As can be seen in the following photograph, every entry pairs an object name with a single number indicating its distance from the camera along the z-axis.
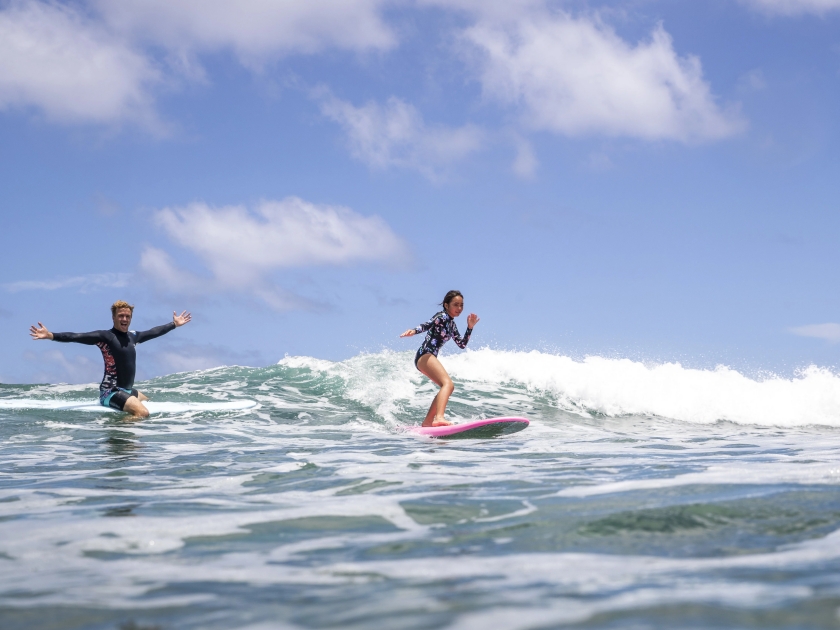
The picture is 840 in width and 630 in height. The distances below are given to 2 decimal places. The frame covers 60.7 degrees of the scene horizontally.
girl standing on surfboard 10.61
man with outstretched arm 11.36
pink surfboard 9.76
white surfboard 12.06
